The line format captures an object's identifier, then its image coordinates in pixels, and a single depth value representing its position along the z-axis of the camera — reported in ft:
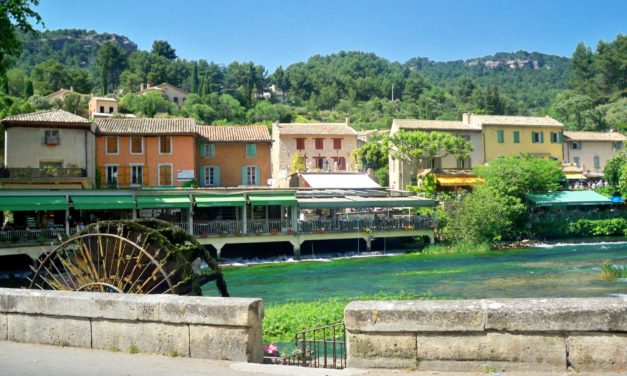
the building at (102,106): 270.26
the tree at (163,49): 465.06
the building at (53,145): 128.67
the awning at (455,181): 171.42
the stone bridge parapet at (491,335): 17.33
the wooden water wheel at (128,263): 44.75
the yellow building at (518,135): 195.42
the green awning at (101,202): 113.70
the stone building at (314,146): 190.29
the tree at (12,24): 72.79
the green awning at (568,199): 155.84
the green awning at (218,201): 126.21
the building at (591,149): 206.49
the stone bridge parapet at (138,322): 19.99
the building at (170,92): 320.91
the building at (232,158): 164.78
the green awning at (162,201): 120.16
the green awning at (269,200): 129.70
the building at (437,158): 181.68
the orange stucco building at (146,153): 152.35
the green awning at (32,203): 105.91
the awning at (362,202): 131.03
